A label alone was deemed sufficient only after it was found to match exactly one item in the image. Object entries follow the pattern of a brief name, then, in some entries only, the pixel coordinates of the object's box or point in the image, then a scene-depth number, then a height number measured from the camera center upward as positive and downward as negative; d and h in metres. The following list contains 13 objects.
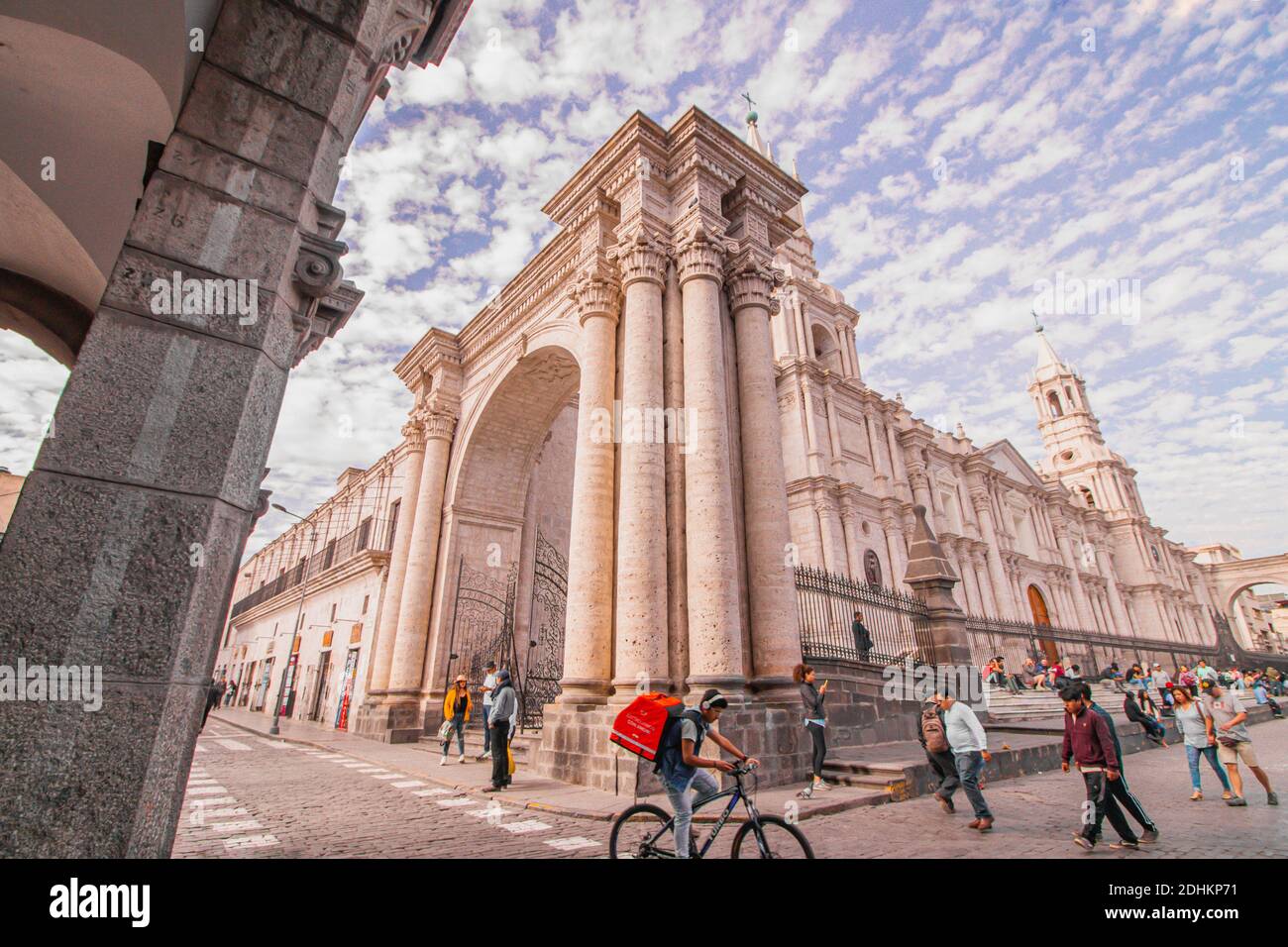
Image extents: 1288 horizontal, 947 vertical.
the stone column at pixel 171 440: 2.21 +1.07
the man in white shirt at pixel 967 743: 6.11 -0.41
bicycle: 3.80 -0.83
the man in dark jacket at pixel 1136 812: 5.18 -0.89
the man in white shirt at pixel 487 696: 10.80 +0.11
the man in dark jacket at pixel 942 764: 6.74 -0.66
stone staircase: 15.00 -0.13
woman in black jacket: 7.81 -0.14
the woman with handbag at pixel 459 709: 10.73 -0.12
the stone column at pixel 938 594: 11.34 +1.96
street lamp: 15.99 +3.02
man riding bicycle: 4.26 -0.39
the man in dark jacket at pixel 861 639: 12.59 +1.23
